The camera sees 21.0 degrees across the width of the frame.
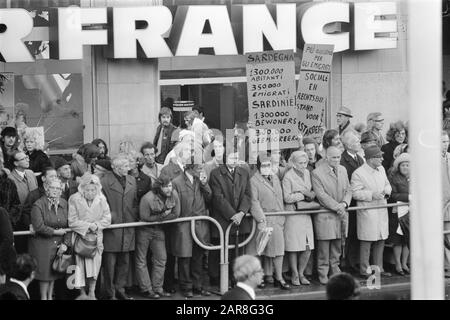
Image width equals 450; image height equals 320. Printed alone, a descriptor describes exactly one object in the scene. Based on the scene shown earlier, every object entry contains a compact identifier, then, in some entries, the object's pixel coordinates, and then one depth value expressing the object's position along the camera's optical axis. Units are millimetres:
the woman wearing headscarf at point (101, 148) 13538
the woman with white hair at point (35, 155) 13453
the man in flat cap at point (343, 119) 15695
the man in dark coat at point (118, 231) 12828
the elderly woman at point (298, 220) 13578
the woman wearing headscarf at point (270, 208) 13461
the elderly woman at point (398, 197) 14242
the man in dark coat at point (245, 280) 9859
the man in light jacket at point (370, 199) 13992
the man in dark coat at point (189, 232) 13109
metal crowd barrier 13041
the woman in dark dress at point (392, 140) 14812
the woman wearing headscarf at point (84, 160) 13250
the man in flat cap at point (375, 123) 15550
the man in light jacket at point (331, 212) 13727
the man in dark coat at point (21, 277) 10172
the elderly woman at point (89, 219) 12562
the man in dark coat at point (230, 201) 13242
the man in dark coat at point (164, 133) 14578
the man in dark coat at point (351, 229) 14102
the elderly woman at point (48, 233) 12391
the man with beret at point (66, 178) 12758
